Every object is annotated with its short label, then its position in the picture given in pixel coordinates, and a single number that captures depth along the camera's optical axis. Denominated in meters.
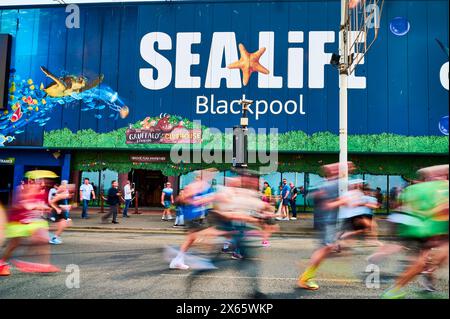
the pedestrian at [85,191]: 15.76
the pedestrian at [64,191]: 11.32
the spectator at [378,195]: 19.58
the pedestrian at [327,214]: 5.47
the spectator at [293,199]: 17.02
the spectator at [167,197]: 15.05
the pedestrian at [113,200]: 13.34
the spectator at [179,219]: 14.14
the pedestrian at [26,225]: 6.02
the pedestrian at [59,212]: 8.93
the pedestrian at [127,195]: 16.43
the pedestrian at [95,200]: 20.92
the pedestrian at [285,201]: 15.77
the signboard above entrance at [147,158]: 20.34
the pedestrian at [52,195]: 14.14
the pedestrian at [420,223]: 4.28
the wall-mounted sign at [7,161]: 21.14
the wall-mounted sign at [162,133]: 19.56
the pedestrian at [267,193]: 16.06
